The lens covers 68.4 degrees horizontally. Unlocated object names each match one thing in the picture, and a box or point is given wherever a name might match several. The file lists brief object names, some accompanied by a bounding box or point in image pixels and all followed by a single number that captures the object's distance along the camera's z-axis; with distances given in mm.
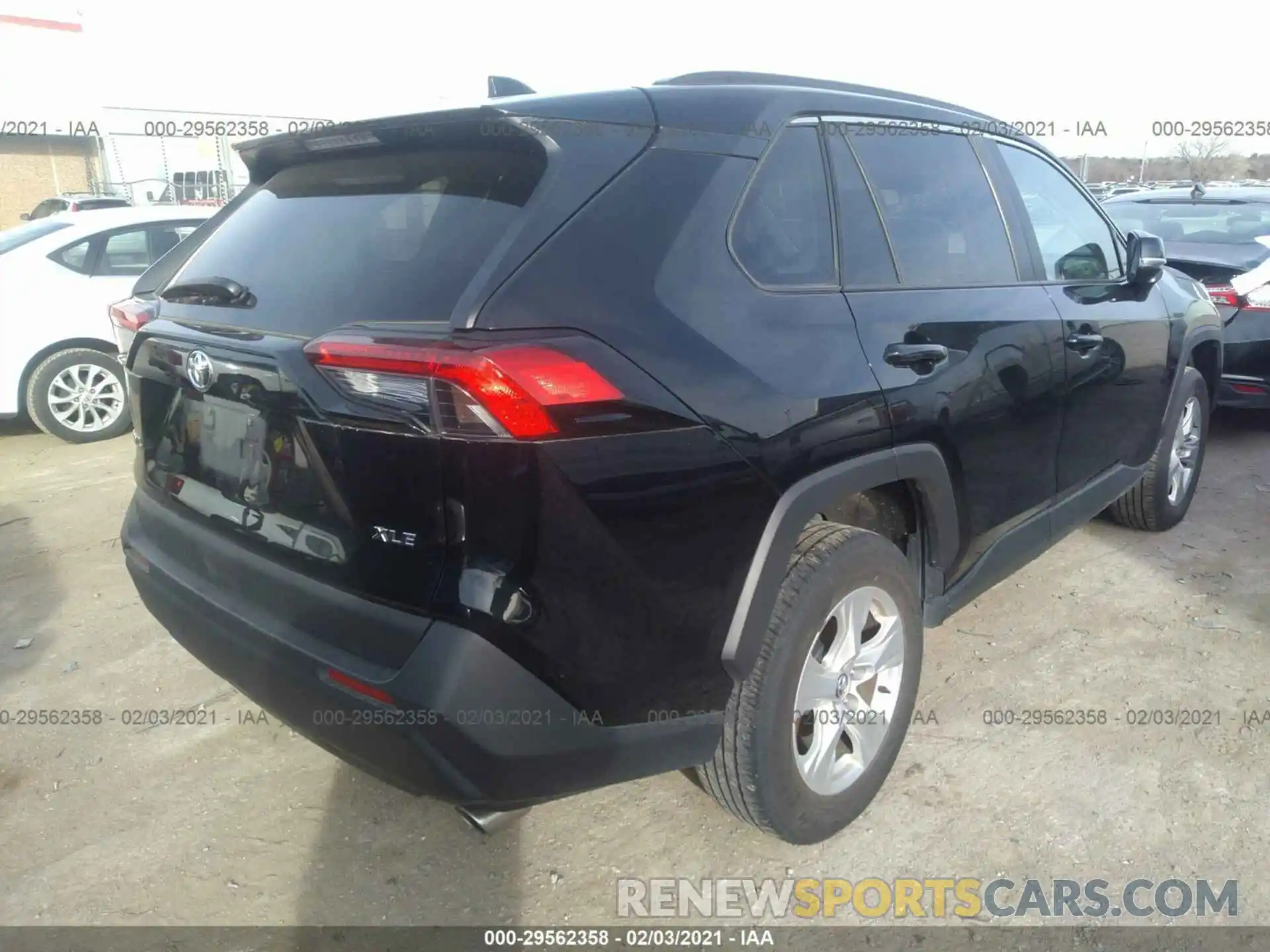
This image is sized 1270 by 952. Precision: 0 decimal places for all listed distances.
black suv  1729
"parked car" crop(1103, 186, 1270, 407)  5695
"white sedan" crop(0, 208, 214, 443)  6215
